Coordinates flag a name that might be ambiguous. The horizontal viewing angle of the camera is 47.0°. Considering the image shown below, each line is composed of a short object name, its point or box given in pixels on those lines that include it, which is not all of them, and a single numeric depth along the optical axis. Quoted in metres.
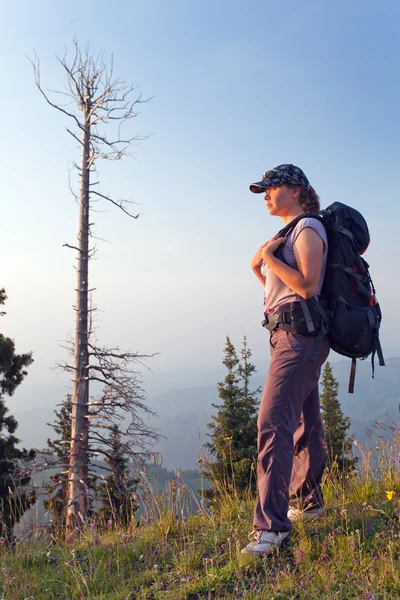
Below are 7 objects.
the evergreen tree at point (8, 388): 17.65
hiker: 3.00
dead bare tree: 11.95
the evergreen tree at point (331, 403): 23.24
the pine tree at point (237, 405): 25.64
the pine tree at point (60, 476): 10.97
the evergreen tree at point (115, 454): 11.16
